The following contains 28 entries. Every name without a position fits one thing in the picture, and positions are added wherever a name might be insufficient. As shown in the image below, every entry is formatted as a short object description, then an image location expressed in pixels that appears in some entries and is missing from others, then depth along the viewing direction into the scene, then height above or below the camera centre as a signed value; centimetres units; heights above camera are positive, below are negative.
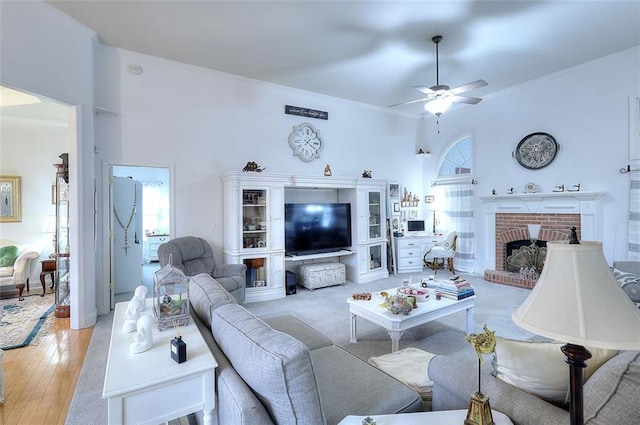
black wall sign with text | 535 +172
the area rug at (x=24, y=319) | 328 -131
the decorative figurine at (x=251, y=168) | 475 +65
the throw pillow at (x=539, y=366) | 121 -63
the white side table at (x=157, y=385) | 115 -66
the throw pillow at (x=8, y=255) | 475 -66
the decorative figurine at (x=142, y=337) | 139 -56
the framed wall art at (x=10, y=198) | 522 +23
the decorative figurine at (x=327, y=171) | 567 +71
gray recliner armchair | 394 -67
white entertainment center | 456 -22
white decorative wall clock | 541 +120
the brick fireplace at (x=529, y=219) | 460 -16
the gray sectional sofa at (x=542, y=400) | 97 -72
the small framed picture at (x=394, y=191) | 660 +40
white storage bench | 516 -108
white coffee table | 274 -97
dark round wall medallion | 502 +97
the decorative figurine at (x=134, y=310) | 160 -53
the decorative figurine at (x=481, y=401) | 112 -69
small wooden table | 485 -88
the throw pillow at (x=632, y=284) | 312 -76
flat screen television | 515 -29
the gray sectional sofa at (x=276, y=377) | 106 -65
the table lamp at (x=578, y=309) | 83 -28
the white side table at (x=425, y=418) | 120 -82
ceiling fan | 353 +133
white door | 465 -38
